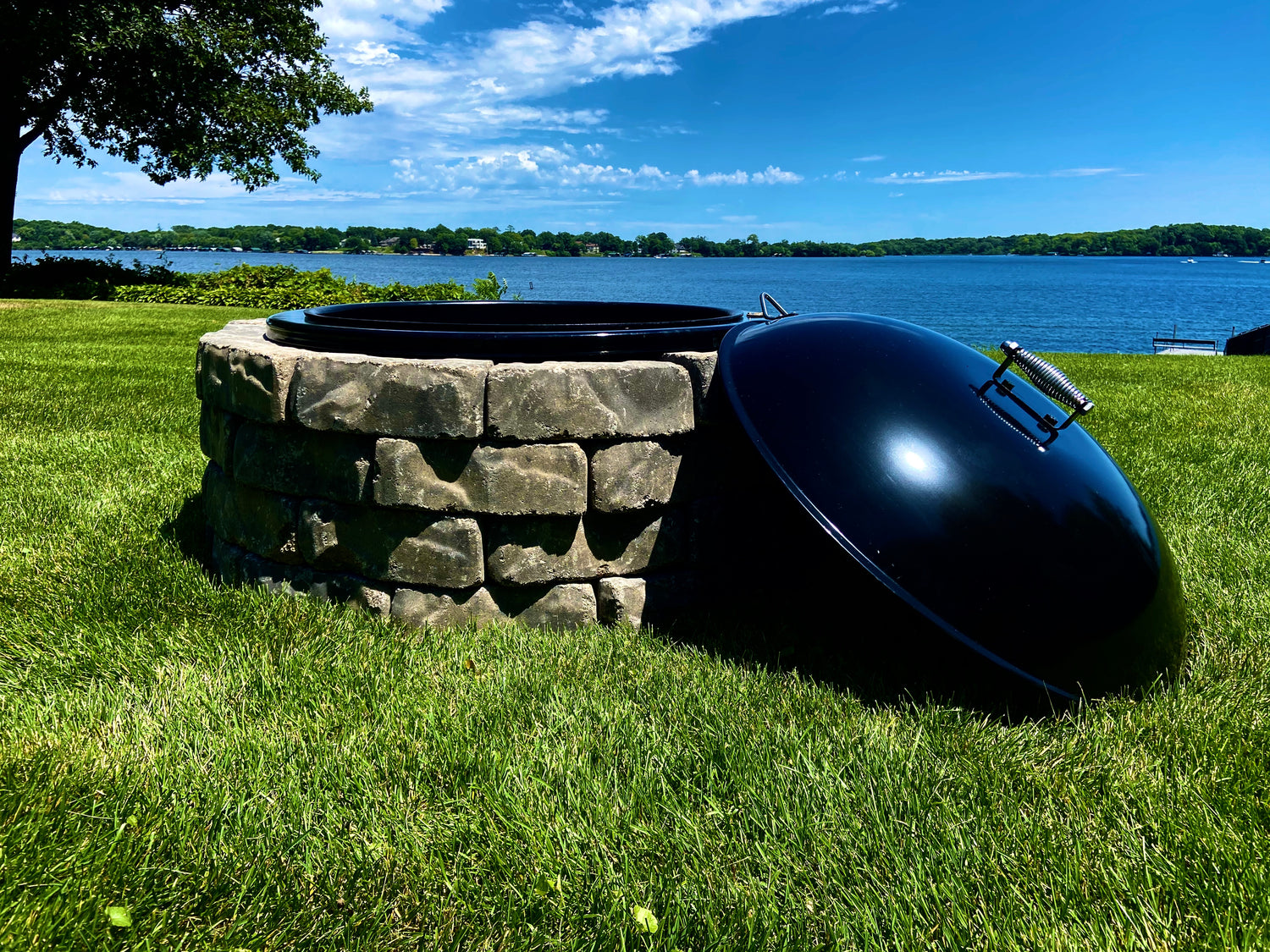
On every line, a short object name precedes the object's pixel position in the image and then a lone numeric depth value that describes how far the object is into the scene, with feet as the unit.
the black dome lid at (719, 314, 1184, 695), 7.72
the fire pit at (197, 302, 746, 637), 9.27
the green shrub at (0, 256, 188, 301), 61.16
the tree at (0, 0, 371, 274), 56.85
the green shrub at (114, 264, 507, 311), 51.60
